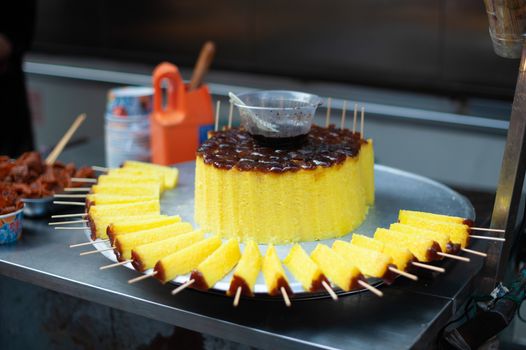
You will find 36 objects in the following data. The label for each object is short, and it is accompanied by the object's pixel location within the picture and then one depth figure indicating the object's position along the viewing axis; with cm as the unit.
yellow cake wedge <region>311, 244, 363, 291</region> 160
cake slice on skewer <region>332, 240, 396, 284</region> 163
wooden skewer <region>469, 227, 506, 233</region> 178
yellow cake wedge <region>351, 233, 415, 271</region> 167
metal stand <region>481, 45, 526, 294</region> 171
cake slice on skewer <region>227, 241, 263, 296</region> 161
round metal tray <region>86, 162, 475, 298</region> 204
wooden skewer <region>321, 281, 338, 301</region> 156
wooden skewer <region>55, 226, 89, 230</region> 199
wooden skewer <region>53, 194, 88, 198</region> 218
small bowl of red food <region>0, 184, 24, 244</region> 203
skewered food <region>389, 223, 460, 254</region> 173
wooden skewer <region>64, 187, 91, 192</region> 223
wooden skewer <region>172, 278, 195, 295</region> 158
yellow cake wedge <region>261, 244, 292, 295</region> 161
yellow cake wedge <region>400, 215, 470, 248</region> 181
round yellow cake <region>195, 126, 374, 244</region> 190
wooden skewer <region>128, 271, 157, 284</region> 164
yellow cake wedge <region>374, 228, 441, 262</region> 169
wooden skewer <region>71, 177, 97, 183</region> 232
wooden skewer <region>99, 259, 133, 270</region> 173
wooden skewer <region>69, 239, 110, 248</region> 191
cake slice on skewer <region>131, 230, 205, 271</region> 170
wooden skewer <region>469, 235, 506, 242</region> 172
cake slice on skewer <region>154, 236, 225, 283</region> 165
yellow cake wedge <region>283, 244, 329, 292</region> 161
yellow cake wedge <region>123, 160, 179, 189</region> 236
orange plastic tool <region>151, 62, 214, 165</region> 265
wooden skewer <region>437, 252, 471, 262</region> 166
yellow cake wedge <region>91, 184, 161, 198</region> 216
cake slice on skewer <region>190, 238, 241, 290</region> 162
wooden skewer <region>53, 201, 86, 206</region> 212
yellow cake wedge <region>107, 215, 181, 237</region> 184
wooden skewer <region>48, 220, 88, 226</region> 204
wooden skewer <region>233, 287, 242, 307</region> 155
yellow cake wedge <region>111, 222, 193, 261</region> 176
